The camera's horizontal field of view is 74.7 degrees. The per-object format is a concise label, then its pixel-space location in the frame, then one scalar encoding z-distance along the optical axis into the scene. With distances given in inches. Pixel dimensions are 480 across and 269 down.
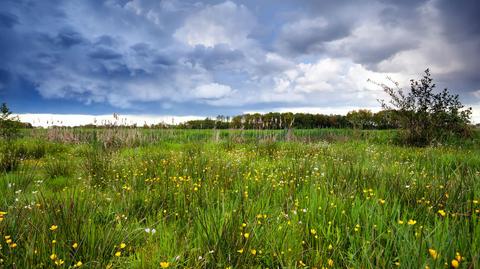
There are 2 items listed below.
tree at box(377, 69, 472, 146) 615.5
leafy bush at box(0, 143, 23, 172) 303.8
